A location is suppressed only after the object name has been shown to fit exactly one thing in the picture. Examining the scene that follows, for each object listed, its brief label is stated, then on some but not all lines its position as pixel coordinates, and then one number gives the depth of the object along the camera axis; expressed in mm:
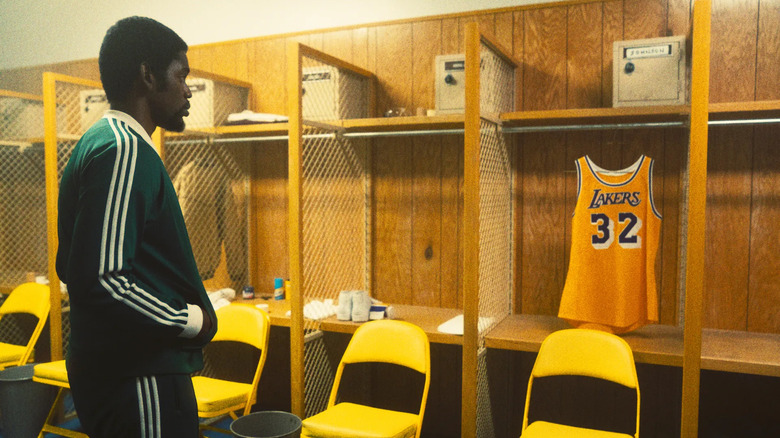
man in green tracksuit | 1161
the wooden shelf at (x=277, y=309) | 3061
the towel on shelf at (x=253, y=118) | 3371
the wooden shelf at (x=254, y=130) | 3256
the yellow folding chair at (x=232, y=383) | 2643
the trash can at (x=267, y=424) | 2443
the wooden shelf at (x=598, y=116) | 2484
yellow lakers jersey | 2549
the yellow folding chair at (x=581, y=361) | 2311
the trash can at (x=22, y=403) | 3119
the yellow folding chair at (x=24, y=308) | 3473
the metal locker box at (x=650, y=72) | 2529
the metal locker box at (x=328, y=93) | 3203
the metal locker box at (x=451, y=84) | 2871
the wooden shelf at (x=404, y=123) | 2852
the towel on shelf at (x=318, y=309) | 3045
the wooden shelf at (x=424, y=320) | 2734
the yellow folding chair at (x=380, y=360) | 2346
